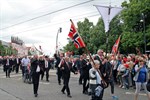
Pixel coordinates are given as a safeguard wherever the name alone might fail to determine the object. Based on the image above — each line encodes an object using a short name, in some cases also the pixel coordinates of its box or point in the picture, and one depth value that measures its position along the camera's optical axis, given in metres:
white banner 8.09
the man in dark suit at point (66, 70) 6.25
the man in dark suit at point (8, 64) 12.04
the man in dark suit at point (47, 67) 10.07
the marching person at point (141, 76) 5.29
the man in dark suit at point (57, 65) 6.89
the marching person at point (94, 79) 4.31
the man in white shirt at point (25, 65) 9.92
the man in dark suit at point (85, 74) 6.61
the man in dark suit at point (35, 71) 6.36
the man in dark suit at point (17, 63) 14.27
